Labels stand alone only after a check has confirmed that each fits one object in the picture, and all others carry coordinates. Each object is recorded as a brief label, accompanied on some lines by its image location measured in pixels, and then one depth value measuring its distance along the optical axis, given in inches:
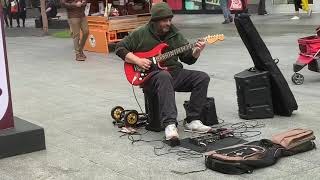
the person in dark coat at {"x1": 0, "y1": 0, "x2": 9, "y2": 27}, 953.2
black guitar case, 241.0
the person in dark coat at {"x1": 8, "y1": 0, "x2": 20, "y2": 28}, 928.9
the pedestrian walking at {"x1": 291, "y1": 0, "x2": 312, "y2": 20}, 729.0
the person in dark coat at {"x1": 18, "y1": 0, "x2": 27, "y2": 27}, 931.5
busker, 215.9
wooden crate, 507.3
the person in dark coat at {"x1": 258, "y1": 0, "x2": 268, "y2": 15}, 819.4
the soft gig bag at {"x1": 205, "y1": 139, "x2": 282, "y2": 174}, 174.4
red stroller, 315.3
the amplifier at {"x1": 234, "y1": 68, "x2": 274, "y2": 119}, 239.6
